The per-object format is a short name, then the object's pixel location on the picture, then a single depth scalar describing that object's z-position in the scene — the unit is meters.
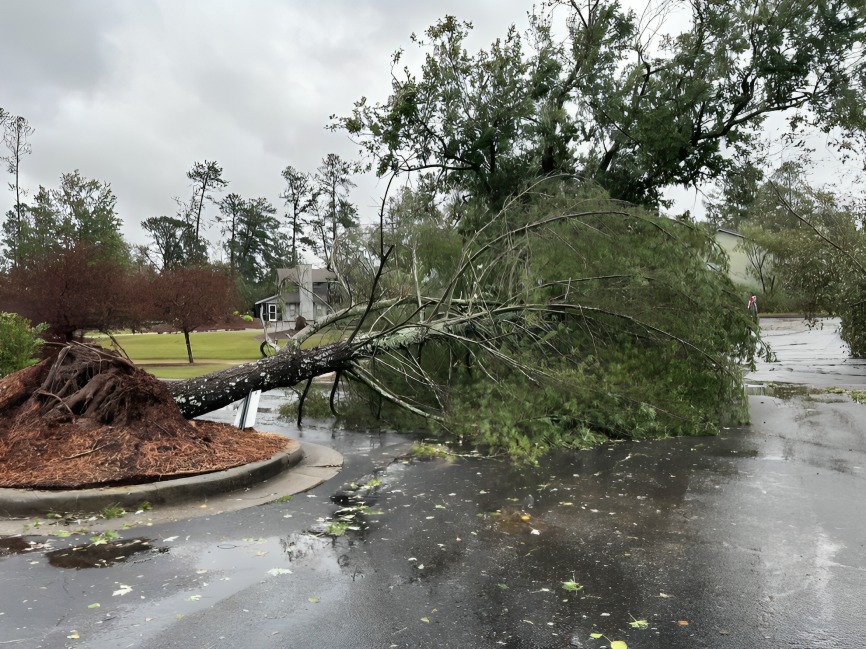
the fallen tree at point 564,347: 8.05
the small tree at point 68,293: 17.53
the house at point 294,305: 50.28
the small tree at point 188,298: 25.44
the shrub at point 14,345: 11.41
